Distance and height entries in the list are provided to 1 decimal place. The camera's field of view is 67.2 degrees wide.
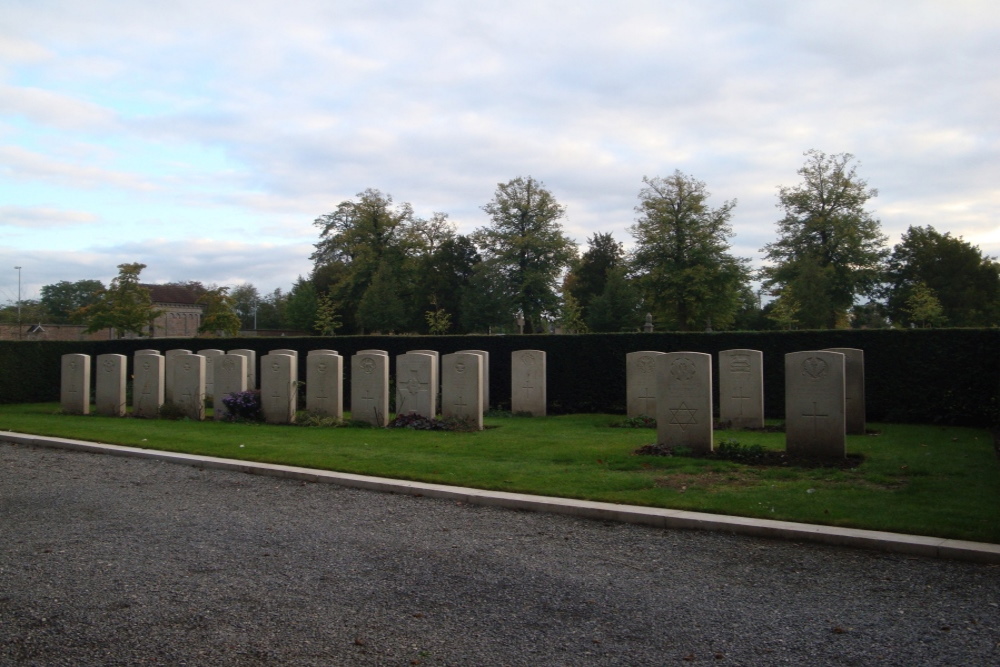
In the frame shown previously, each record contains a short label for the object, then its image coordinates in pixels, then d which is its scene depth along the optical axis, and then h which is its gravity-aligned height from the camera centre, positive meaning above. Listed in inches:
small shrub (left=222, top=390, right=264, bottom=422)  645.3 -50.1
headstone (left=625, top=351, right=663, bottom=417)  626.8 -32.5
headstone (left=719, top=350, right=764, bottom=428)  547.8 -32.1
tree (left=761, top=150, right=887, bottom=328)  1865.2 +265.0
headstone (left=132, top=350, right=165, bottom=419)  703.7 -36.3
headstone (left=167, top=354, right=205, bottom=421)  689.6 -33.9
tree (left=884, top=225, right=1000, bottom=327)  1966.0 +189.2
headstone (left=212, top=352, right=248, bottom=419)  675.4 -27.9
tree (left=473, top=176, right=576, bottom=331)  2054.6 +271.7
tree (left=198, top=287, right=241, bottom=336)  1747.0 +77.2
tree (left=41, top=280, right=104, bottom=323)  4003.4 +295.5
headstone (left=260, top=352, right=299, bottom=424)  633.0 -34.3
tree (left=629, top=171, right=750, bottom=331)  1829.5 +212.5
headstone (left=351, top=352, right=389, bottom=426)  593.9 -34.0
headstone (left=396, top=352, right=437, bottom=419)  590.2 -30.6
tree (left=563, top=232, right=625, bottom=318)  2598.4 +274.9
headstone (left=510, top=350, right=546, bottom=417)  689.0 -32.1
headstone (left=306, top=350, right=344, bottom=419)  618.8 -32.4
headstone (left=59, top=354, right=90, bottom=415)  745.0 -35.9
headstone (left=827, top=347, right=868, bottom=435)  513.0 -33.6
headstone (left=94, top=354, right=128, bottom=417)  729.0 -36.1
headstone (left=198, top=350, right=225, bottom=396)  795.4 -23.3
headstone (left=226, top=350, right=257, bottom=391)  791.1 -21.4
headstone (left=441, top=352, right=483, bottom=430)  567.5 -32.2
